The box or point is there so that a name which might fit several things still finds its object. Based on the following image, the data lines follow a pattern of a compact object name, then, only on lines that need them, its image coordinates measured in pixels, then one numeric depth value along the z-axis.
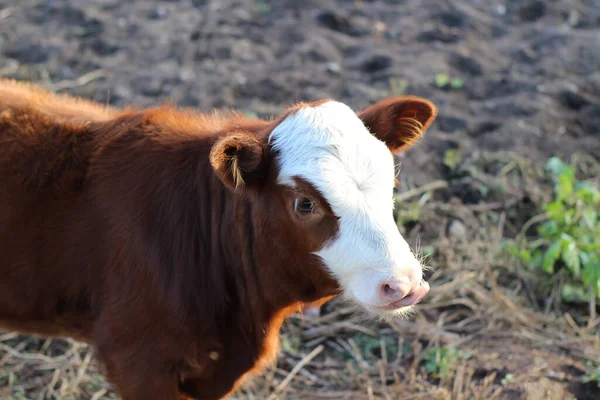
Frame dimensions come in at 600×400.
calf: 3.16
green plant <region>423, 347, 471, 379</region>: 4.39
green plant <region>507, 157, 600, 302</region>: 4.85
